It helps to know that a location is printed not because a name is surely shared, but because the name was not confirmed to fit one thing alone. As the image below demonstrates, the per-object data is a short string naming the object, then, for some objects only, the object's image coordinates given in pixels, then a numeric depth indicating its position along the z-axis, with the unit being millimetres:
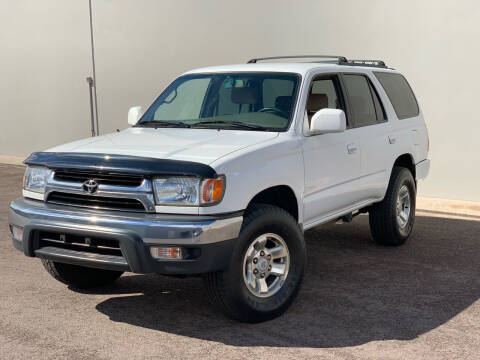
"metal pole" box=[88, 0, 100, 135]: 14115
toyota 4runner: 4719
